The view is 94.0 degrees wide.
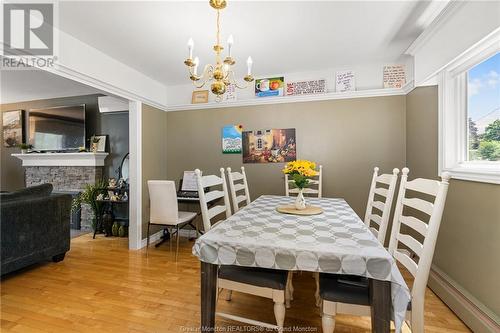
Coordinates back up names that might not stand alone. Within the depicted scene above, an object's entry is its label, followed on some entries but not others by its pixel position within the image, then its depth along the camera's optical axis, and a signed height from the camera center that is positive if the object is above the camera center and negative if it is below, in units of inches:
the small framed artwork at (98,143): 155.6 +14.9
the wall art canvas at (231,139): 136.3 +15.3
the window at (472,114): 61.6 +15.5
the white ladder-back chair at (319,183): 108.3 -8.6
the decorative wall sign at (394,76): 113.3 +43.4
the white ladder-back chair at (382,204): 63.9 -11.9
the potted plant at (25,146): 166.7 +13.5
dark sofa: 87.6 -25.4
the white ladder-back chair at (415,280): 41.6 -23.5
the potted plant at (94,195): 146.0 -19.1
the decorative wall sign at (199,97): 141.6 +41.8
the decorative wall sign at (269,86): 130.0 +44.1
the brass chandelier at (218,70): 60.6 +27.1
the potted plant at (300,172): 68.7 -2.1
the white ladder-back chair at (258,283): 50.2 -26.4
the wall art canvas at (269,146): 128.9 +10.8
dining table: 39.6 -16.4
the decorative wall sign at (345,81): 119.3 +43.1
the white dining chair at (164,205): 108.0 -18.9
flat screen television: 158.7 +26.4
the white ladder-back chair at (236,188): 87.4 -9.1
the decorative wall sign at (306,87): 124.1 +41.9
